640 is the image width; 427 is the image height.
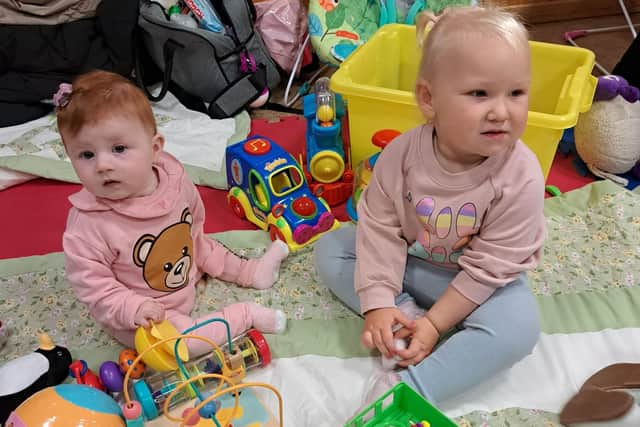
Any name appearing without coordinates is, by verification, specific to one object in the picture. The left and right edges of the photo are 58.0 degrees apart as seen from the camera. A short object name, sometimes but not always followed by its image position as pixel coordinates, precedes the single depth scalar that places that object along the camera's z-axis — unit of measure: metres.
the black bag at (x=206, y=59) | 1.81
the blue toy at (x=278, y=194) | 1.28
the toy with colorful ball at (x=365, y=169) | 1.30
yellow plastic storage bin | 1.24
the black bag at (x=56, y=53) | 1.74
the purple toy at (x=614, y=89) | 1.44
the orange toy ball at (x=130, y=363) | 0.98
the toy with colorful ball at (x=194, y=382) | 0.88
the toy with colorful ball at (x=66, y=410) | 0.78
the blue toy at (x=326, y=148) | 1.41
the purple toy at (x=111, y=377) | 0.96
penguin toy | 0.91
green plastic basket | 0.83
